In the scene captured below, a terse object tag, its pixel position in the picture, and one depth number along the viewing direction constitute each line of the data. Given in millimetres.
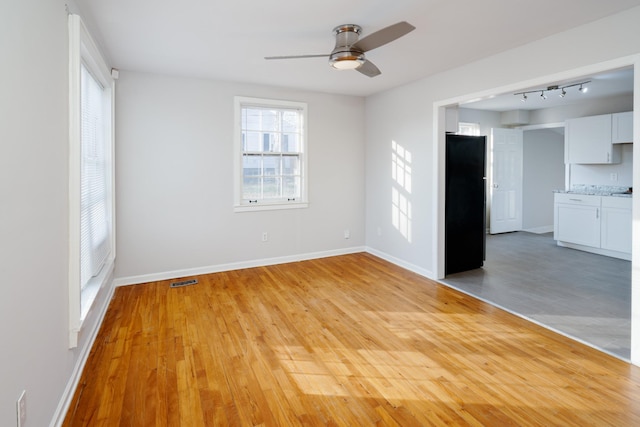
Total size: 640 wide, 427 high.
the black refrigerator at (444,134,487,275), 4590
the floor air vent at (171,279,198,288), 4281
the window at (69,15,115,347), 2162
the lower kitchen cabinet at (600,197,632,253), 5265
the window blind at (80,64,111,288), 2789
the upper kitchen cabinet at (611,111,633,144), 5551
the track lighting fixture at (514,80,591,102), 5044
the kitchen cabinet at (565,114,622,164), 5863
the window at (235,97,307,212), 4926
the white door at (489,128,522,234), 7348
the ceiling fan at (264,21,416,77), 2738
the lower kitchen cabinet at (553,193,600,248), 5691
